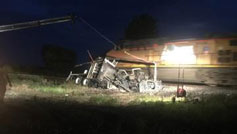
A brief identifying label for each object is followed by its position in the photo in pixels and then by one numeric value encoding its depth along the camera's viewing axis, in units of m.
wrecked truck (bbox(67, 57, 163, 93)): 11.50
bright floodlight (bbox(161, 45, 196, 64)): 13.71
